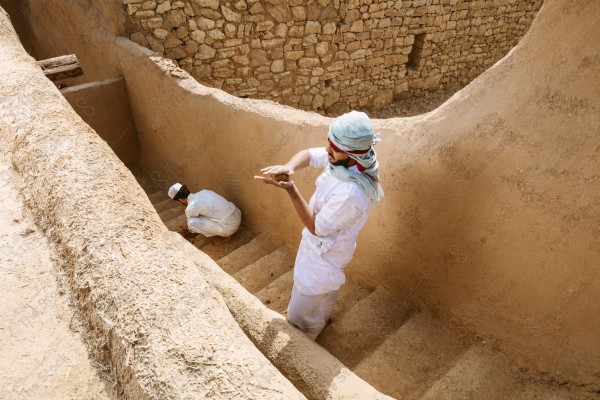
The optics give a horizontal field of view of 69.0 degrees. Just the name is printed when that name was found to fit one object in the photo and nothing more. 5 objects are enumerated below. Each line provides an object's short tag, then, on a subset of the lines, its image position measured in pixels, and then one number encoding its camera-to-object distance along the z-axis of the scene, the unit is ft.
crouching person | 14.05
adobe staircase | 8.09
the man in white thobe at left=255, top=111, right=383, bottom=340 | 7.30
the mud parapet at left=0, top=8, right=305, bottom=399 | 4.36
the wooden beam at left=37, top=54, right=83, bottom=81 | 14.16
